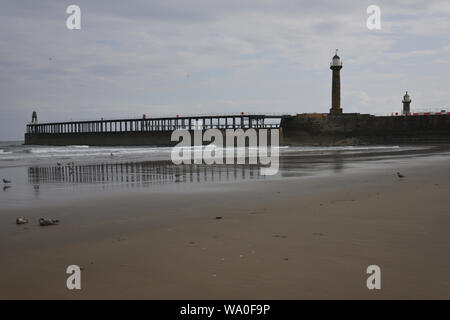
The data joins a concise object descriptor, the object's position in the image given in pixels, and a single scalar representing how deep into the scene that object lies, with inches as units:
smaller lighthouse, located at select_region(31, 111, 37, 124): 3695.9
